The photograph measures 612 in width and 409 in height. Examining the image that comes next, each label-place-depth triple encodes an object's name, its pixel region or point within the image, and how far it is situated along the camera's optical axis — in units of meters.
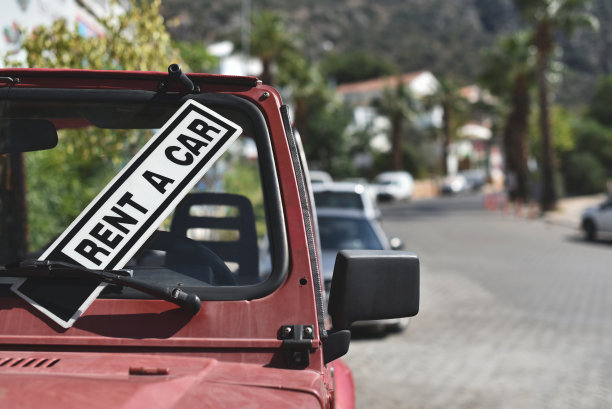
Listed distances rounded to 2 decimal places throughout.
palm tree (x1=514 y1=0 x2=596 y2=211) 34.97
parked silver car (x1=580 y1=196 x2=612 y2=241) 22.62
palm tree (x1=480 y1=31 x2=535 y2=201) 41.53
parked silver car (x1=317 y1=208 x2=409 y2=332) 10.34
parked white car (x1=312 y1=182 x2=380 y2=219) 13.96
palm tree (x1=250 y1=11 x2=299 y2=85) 37.06
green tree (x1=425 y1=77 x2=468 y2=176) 71.38
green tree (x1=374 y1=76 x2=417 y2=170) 66.69
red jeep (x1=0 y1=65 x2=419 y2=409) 2.18
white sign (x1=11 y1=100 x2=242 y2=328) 2.28
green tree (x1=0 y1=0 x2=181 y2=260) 7.97
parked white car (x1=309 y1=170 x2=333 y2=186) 27.32
